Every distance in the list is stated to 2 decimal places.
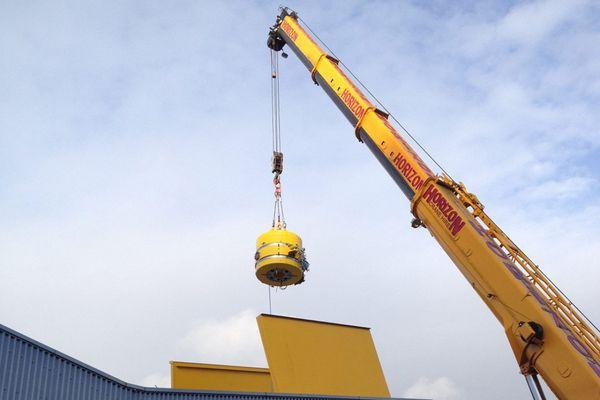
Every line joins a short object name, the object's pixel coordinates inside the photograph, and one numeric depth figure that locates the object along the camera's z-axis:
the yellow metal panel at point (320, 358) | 16.16
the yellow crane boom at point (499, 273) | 8.45
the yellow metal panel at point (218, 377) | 15.17
